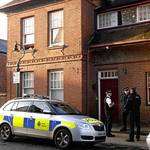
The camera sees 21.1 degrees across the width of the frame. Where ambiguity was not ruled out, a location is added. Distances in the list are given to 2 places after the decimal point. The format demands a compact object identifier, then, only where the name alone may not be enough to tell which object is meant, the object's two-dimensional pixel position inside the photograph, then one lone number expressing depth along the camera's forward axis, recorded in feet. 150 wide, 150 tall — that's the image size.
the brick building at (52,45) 69.77
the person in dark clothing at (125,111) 52.79
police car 44.34
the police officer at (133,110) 50.24
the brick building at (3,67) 116.71
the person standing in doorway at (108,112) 54.44
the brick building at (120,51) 64.90
